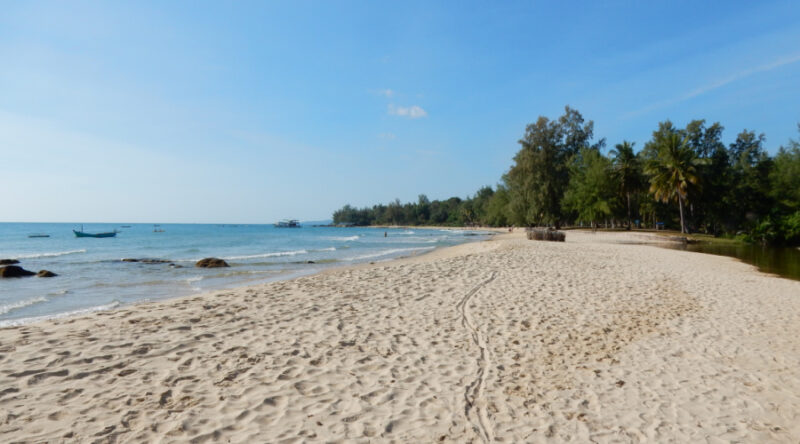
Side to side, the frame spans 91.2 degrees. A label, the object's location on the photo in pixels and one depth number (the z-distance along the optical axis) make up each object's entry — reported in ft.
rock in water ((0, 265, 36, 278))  55.34
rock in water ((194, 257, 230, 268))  69.86
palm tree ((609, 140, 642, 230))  167.12
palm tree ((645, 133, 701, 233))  137.69
